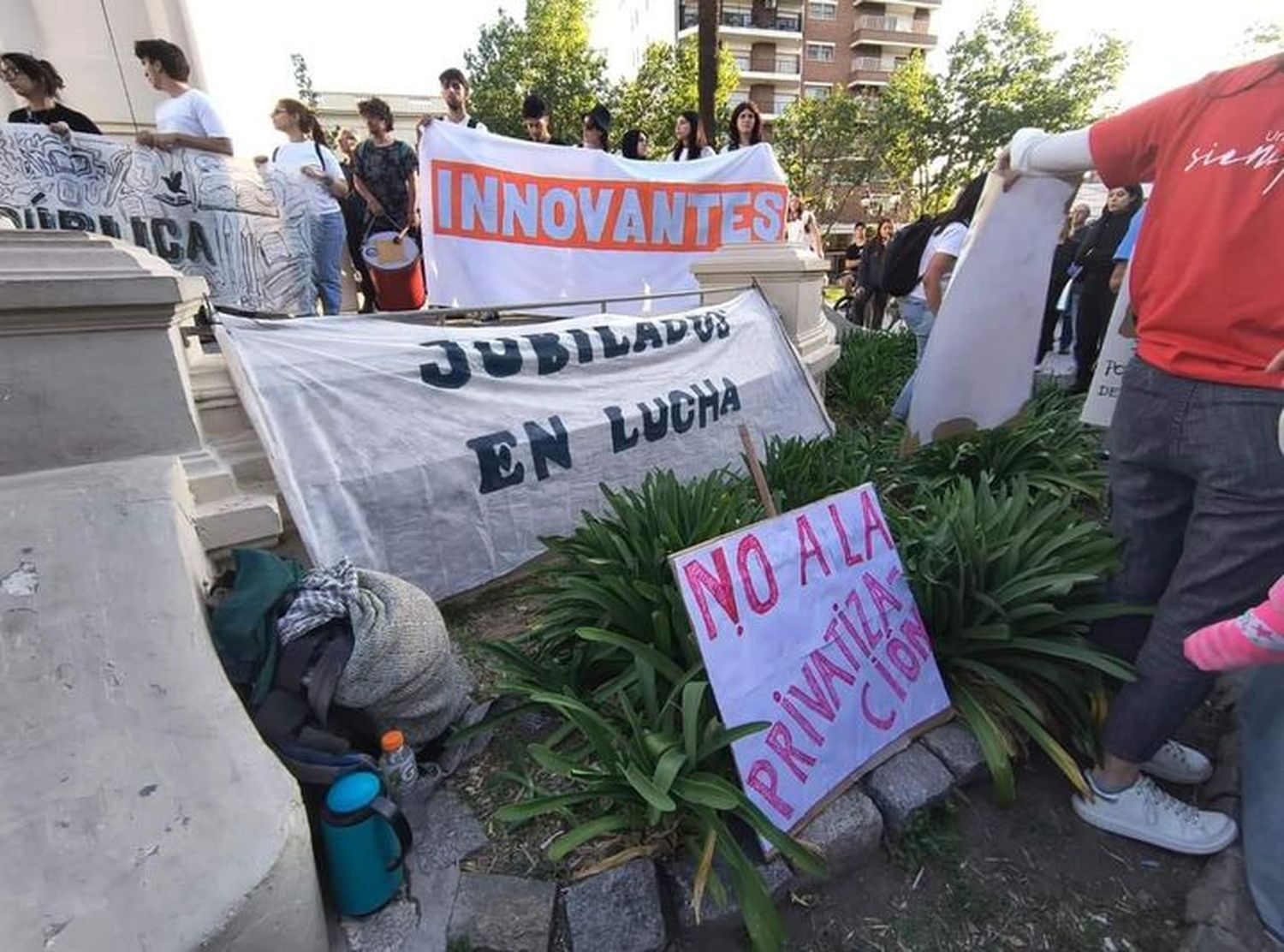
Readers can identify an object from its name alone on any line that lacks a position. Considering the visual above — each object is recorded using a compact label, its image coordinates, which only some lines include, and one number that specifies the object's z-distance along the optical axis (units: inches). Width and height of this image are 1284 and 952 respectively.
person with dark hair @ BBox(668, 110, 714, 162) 249.1
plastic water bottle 67.3
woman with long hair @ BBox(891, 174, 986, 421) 149.0
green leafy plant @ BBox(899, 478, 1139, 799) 77.2
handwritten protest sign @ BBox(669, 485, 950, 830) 62.5
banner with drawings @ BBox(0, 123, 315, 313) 148.7
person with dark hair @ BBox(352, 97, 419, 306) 218.2
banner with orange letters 204.1
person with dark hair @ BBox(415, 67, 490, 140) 214.5
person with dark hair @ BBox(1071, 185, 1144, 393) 209.5
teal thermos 57.9
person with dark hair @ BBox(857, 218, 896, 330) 374.0
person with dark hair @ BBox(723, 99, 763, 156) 246.1
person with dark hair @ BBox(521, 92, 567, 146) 241.0
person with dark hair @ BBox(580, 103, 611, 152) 255.9
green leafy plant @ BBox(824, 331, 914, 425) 210.1
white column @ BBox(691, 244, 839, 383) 177.9
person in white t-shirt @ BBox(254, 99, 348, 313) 190.9
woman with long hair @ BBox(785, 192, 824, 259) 330.3
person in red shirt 58.0
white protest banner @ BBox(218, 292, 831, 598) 95.2
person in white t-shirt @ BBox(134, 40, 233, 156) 153.0
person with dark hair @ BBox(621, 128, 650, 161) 265.3
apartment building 1822.1
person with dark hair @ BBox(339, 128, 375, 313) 231.8
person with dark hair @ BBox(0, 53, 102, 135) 155.2
